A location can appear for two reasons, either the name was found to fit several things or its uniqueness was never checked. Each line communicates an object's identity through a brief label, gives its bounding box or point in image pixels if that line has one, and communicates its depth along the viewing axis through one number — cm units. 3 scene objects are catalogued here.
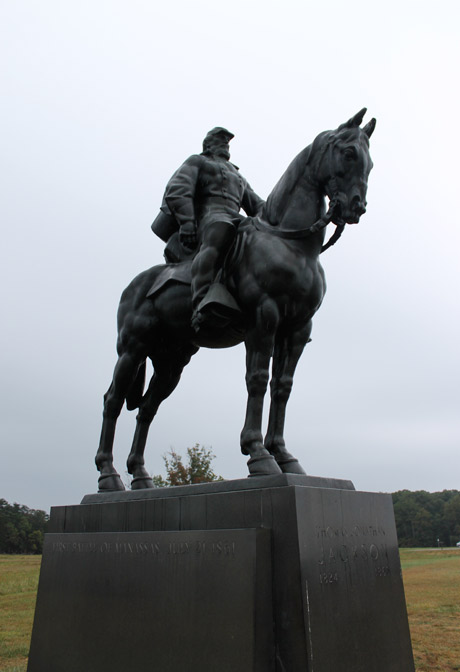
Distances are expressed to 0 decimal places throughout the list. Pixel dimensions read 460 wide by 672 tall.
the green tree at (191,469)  2848
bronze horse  508
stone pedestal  374
